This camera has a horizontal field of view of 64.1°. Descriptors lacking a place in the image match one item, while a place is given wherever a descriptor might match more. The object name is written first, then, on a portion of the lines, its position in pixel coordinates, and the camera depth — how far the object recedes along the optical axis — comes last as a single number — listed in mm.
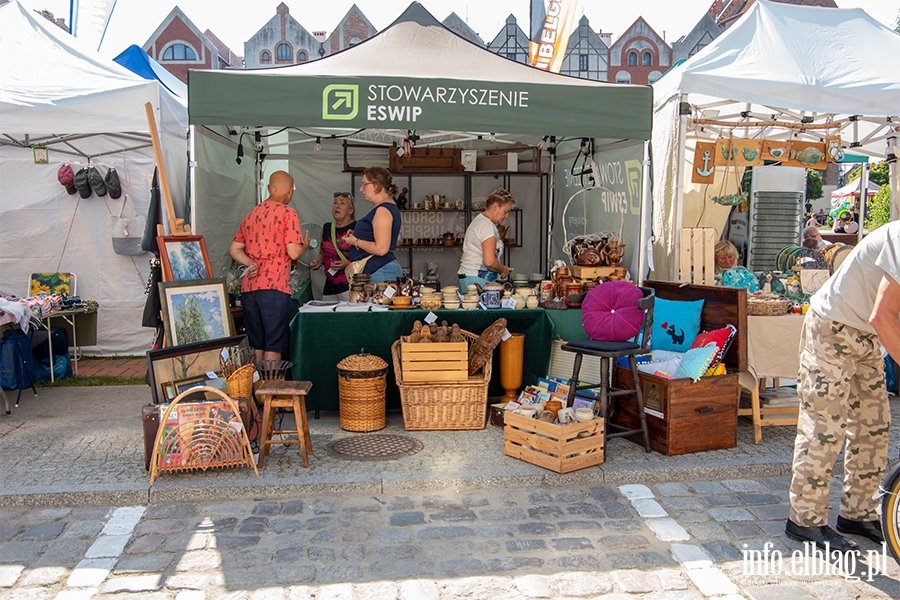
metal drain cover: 4555
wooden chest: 4516
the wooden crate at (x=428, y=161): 8367
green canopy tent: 4848
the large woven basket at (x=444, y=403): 5008
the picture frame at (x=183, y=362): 4402
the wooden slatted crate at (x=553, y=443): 4215
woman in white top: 6113
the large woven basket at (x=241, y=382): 4430
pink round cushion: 4602
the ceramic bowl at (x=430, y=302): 5391
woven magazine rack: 4066
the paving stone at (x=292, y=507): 3809
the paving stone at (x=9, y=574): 3059
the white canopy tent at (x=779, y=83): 5371
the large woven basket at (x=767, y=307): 4906
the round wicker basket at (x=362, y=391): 4934
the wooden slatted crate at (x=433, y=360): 4934
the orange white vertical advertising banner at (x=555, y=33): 15844
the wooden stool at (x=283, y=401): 4254
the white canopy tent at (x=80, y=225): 7641
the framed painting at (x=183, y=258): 4852
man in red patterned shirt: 5156
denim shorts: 5195
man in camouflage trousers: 3078
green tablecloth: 5254
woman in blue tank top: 5707
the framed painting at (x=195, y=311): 4734
